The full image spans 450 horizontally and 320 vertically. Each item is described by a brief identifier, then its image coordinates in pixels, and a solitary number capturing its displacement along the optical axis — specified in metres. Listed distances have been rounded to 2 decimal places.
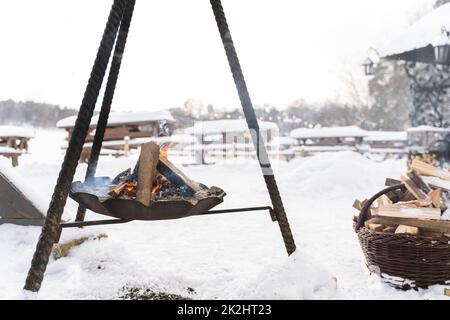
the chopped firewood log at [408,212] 3.12
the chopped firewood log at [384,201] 3.86
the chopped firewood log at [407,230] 3.07
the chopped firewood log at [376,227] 3.37
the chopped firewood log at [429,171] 3.58
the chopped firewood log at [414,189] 3.49
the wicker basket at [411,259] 2.96
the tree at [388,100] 33.66
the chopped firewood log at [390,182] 4.13
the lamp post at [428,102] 11.49
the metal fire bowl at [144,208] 2.37
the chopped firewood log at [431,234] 3.08
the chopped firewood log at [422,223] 3.04
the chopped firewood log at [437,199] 3.34
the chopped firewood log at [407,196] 3.72
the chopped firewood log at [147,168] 2.50
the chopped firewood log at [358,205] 3.86
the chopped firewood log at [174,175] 2.82
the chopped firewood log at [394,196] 3.82
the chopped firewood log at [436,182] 3.43
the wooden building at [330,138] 19.75
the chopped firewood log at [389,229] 3.29
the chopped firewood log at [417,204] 3.31
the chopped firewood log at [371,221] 3.37
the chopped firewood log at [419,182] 3.55
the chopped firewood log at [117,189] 2.57
